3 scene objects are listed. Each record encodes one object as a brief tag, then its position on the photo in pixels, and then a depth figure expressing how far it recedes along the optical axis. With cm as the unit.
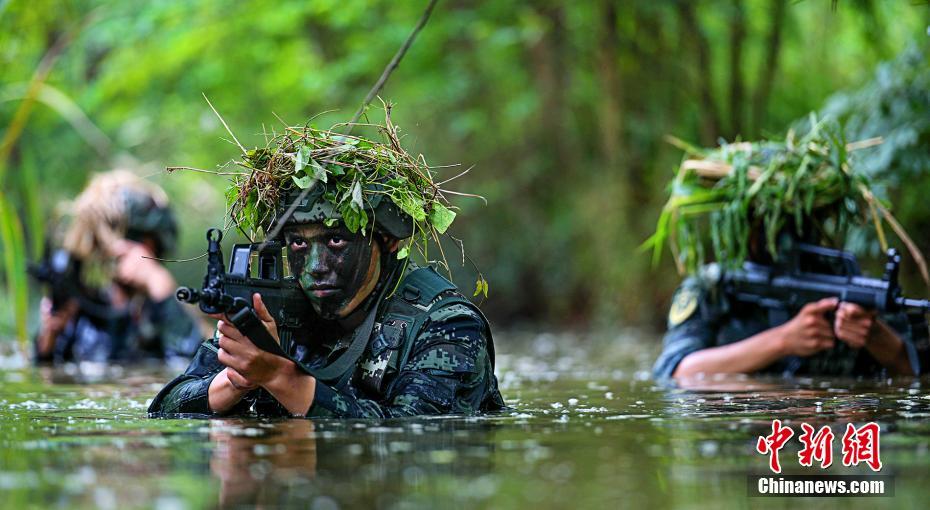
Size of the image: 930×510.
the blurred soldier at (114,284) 2211
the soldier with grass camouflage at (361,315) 1042
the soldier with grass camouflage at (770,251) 1488
